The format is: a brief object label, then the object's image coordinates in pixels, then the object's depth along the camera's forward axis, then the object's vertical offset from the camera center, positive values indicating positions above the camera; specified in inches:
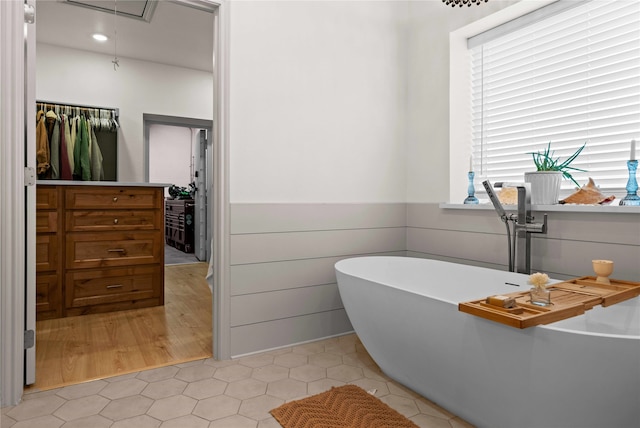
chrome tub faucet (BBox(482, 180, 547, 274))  79.7 -2.8
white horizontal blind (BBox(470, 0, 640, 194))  78.0 +26.2
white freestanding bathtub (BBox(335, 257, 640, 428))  42.3 -18.5
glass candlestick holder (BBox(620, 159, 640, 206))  69.4 +4.6
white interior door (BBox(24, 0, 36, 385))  70.1 +3.9
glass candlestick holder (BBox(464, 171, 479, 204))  98.3 +4.5
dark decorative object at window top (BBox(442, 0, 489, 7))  78.7 +41.7
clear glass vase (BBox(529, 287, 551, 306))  52.1 -11.3
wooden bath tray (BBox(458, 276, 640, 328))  46.6 -11.9
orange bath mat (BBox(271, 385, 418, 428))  61.9 -32.9
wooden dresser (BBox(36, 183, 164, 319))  114.1 -12.3
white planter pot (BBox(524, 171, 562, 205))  81.3 +5.3
